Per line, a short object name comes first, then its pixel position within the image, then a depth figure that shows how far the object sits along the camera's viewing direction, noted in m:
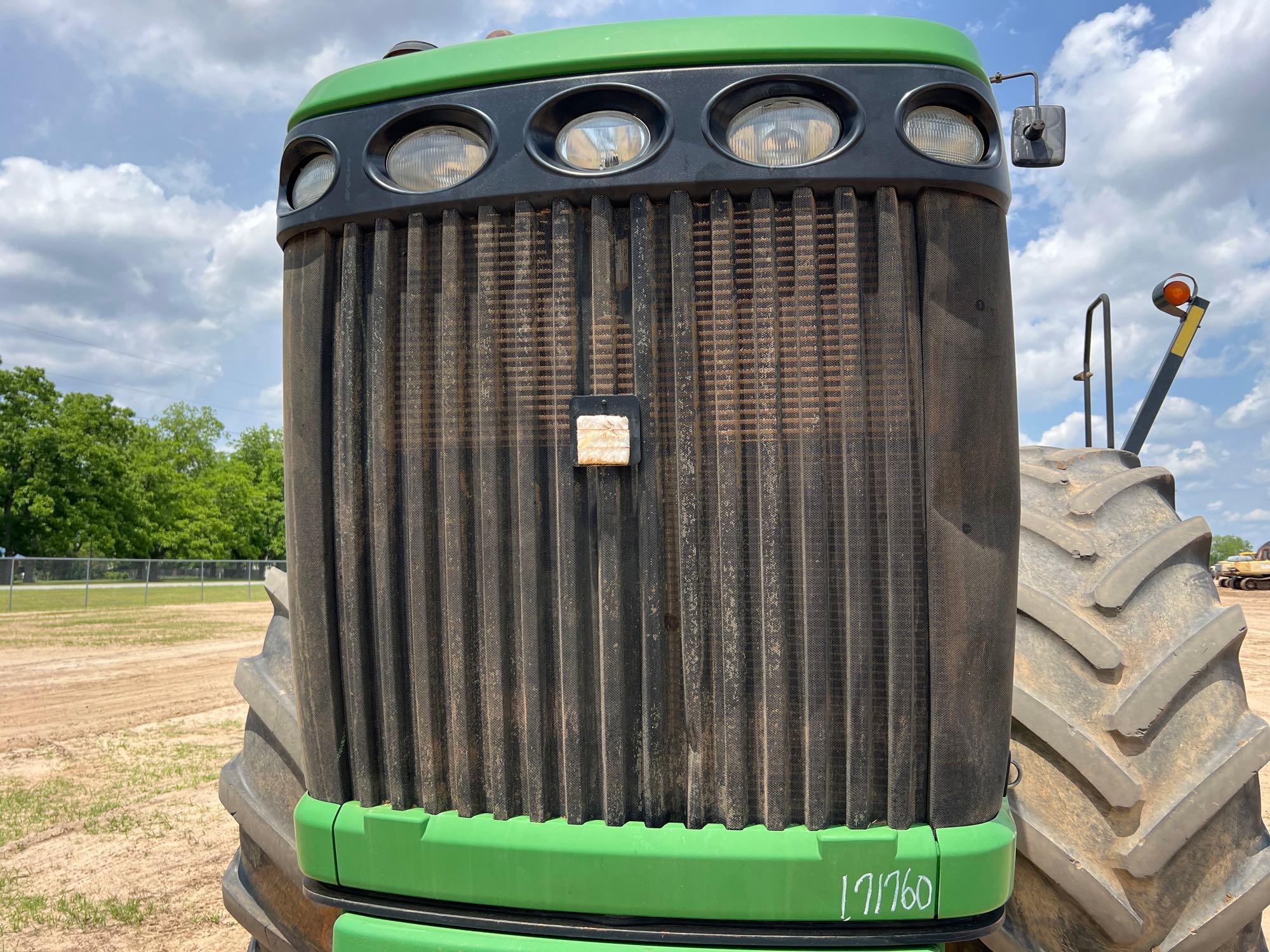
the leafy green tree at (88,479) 41.19
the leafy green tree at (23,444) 40.12
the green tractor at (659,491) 1.67
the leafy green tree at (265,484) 59.78
